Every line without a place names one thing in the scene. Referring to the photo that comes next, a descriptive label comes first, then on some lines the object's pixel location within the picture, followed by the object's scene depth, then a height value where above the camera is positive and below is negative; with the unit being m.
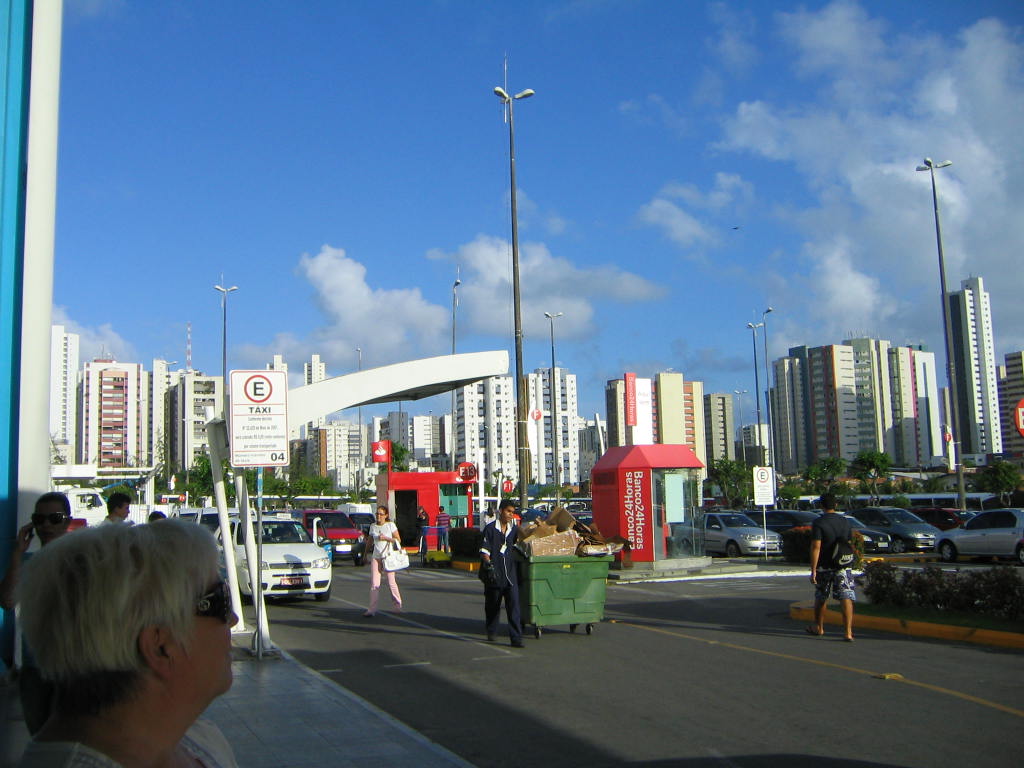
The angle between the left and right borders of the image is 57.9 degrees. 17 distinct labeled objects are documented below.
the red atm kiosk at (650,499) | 23.55 -0.41
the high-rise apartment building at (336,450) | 159.75 +7.81
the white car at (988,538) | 25.36 -1.80
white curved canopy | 12.62 +1.52
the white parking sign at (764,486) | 27.72 -0.20
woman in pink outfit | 15.68 -0.98
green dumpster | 12.91 -1.49
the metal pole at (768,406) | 57.79 +4.58
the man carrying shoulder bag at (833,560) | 12.30 -1.10
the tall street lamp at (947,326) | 33.41 +5.34
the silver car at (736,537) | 29.81 -1.86
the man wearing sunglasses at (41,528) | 5.82 -0.19
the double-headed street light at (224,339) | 46.50 +7.75
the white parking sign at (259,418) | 11.08 +0.90
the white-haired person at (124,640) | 1.75 -0.28
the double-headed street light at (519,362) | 27.31 +3.66
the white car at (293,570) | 17.77 -1.50
